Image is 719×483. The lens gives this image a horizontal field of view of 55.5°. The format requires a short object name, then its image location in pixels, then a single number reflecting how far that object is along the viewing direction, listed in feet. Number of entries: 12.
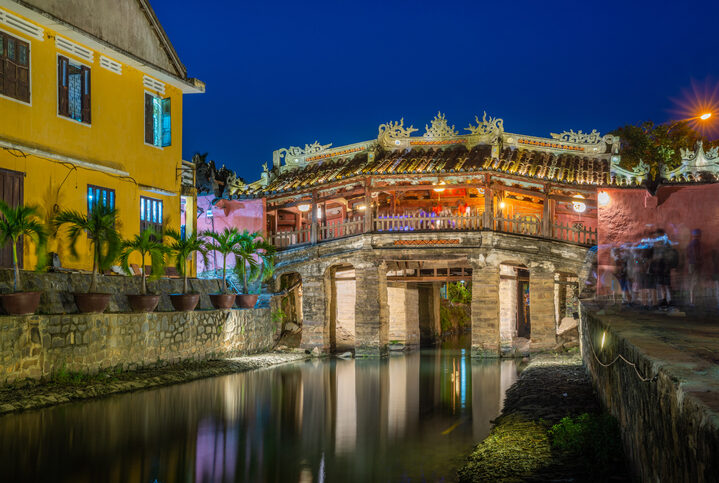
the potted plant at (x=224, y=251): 66.13
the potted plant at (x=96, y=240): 46.47
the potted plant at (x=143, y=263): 52.34
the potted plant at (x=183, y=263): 58.44
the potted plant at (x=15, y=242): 40.14
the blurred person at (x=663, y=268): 53.01
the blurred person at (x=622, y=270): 57.82
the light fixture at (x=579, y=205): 81.35
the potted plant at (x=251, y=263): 72.33
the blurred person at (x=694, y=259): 55.36
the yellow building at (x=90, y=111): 52.08
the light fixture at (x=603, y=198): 71.51
